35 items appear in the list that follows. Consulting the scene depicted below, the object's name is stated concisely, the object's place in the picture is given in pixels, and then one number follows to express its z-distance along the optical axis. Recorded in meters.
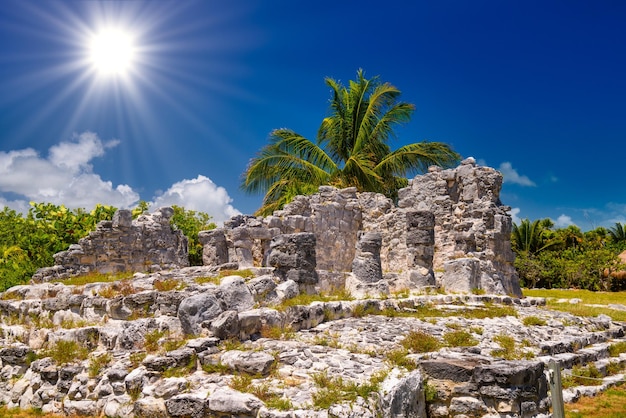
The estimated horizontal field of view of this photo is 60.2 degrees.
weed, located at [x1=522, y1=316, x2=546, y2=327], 10.07
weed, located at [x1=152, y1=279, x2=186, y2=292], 10.73
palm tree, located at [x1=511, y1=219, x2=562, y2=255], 32.72
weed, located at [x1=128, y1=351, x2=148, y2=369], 7.26
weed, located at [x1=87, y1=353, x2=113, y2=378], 7.48
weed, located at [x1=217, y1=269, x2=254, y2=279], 12.51
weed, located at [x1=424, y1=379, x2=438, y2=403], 6.23
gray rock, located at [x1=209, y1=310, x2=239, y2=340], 7.43
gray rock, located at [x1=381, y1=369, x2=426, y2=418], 5.53
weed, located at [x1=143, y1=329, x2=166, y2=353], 7.61
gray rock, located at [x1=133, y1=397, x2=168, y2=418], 6.14
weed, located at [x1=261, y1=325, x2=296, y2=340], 7.70
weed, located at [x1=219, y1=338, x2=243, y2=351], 7.16
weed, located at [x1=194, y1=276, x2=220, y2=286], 11.51
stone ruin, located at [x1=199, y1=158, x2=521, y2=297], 12.99
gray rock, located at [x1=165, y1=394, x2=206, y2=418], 5.91
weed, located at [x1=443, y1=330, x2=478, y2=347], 7.82
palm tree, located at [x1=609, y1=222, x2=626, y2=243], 38.25
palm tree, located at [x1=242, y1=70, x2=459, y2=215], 21.69
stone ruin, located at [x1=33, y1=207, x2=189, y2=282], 15.52
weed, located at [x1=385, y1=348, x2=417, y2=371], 6.59
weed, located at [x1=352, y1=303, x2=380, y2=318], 9.59
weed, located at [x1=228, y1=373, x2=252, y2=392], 6.07
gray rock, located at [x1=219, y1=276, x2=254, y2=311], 8.43
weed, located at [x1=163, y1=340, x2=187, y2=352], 7.32
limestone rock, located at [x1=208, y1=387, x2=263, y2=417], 5.71
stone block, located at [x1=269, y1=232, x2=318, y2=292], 10.48
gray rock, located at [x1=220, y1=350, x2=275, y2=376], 6.40
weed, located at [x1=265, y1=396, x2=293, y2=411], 5.58
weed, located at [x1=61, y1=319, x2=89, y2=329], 9.66
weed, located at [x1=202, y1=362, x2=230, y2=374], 6.64
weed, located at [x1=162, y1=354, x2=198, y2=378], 6.71
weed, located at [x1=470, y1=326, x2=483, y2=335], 8.74
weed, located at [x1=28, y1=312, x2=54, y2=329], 10.28
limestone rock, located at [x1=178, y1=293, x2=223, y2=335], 7.82
